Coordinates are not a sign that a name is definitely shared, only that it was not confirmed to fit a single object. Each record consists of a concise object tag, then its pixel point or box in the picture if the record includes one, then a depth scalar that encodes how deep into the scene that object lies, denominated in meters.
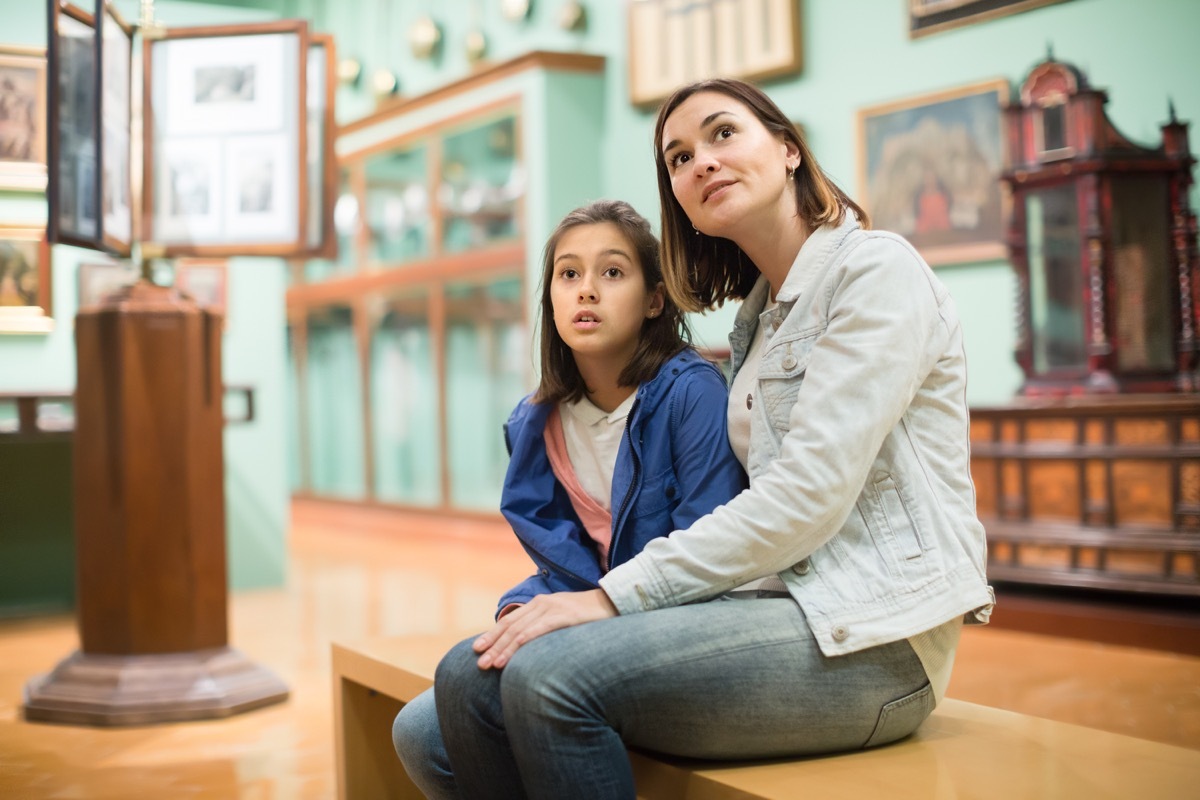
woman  1.36
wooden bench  1.32
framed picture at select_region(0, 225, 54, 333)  4.98
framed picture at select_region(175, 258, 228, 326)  5.80
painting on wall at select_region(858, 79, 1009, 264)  5.24
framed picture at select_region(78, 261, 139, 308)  5.22
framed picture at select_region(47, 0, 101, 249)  3.04
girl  1.64
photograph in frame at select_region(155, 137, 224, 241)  3.59
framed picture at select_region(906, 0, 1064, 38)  5.12
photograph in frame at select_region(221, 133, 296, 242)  3.62
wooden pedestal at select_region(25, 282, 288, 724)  3.40
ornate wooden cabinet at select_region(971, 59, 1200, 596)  4.09
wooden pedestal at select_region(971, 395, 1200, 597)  4.02
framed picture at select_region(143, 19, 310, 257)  3.59
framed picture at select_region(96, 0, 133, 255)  3.24
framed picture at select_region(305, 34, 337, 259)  3.67
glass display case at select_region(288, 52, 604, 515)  7.32
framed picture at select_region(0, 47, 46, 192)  4.63
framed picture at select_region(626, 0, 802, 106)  6.17
